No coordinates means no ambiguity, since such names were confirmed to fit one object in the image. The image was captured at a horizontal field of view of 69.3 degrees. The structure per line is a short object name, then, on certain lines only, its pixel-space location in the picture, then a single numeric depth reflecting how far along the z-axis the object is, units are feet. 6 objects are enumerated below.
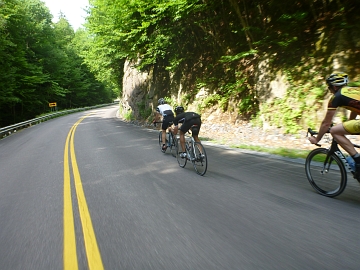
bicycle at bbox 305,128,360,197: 13.69
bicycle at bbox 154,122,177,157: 28.11
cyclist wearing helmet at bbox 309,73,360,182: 12.66
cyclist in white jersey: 28.73
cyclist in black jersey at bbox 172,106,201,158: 21.98
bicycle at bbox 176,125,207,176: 20.51
